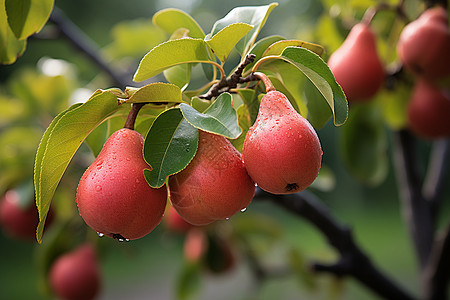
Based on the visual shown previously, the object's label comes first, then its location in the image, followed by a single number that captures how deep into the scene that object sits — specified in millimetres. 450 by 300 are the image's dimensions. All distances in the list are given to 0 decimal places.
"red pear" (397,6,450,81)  1062
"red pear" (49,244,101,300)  1627
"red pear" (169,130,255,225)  812
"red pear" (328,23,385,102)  1059
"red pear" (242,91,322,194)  800
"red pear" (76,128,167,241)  803
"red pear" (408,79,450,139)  1247
